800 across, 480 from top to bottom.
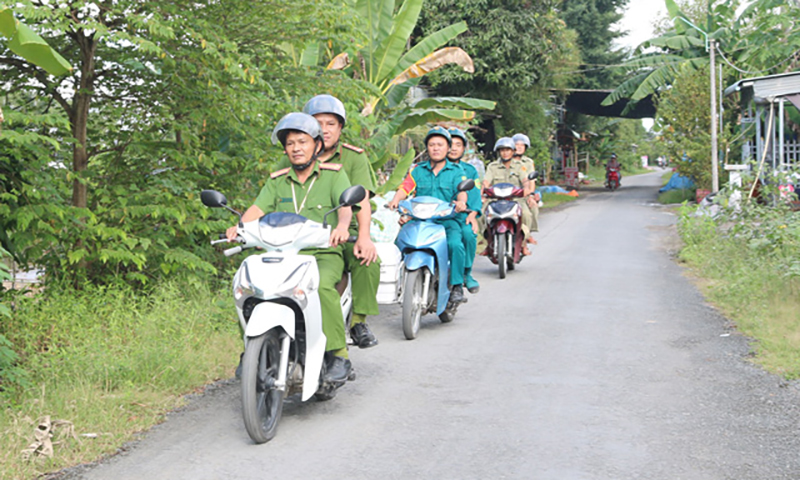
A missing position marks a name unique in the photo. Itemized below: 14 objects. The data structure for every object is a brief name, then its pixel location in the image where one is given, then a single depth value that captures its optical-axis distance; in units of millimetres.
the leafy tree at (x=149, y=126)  7031
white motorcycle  4691
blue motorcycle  7695
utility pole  20609
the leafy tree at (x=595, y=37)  43125
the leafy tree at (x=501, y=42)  23875
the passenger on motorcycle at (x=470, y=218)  8938
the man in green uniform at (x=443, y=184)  8500
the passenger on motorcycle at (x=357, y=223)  5613
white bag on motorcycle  7457
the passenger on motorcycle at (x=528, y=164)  12297
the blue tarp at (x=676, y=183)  34500
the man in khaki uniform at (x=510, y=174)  12234
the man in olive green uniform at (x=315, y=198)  5270
